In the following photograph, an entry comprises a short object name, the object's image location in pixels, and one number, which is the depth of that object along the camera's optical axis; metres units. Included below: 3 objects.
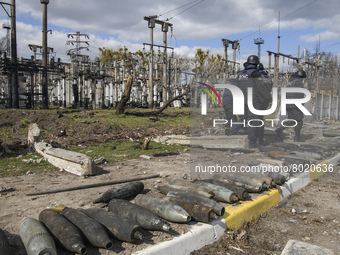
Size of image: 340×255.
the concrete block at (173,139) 9.99
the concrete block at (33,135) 8.23
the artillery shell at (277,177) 5.15
